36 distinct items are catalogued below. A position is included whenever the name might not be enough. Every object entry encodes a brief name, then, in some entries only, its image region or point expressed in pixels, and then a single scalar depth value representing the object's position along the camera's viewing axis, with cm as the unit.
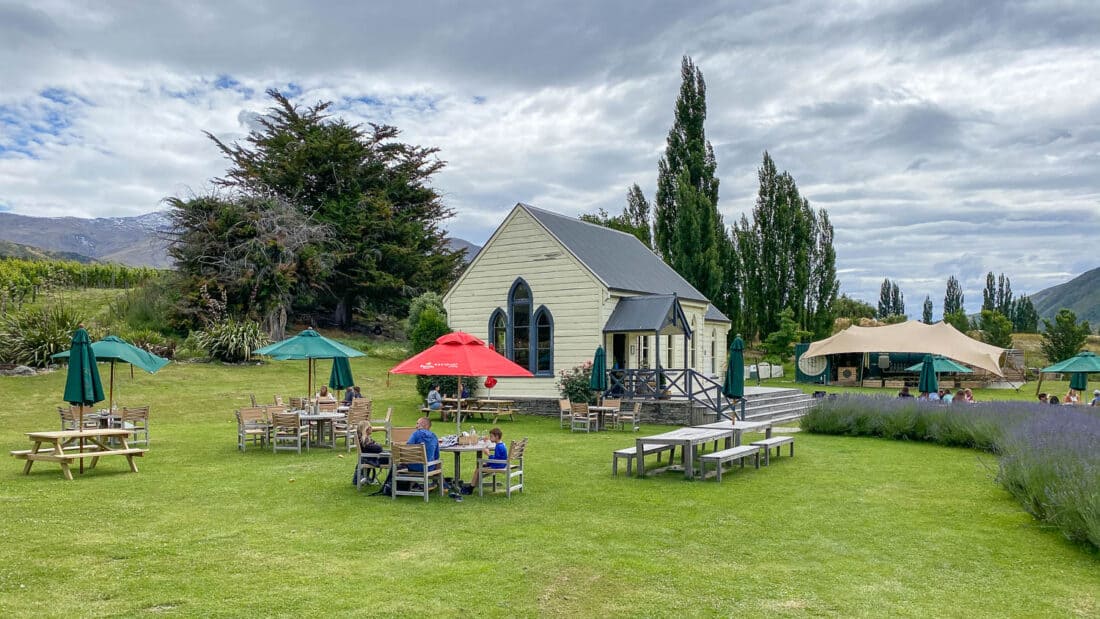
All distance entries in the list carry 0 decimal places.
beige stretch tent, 3416
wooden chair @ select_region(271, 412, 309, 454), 1420
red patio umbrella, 1245
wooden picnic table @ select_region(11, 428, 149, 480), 1143
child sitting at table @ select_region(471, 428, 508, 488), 1069
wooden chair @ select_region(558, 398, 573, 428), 1946
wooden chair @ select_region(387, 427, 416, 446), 1111
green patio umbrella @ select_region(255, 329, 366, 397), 1518
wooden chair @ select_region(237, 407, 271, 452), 1447
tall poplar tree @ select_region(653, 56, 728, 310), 4119
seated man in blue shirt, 1045
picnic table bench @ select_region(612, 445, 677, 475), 1240
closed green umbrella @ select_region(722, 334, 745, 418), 1830
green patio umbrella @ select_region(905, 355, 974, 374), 2912
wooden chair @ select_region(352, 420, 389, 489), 1080
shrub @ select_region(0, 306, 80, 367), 2186
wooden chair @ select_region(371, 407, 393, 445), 1333
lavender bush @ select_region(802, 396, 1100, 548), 817
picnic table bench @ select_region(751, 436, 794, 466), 1364
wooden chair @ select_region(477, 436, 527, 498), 1055
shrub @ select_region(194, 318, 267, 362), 2681
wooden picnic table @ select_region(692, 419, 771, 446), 1437
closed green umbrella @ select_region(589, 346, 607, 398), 2014
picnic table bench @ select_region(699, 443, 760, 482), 1195
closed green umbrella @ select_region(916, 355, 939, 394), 2178
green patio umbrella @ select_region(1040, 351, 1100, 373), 2158
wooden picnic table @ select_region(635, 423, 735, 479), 1229
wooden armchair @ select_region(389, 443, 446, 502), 1018
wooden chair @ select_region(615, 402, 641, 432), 1945
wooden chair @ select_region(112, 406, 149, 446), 1502
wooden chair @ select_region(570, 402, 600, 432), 1883
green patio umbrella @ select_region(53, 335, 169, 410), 1442
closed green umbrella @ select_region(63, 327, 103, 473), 1191
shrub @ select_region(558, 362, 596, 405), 2150
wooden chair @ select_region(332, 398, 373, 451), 1470
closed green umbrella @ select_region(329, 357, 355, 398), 1706
